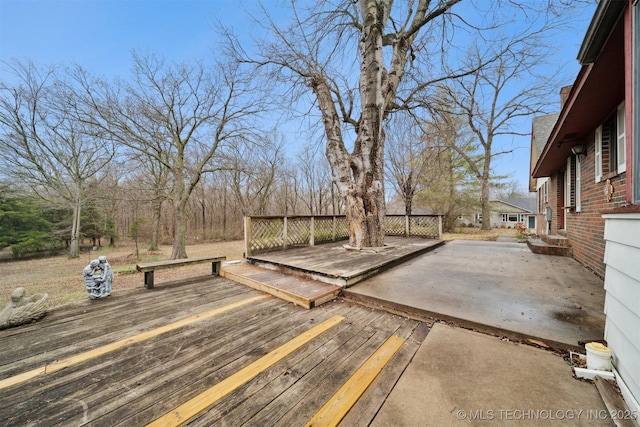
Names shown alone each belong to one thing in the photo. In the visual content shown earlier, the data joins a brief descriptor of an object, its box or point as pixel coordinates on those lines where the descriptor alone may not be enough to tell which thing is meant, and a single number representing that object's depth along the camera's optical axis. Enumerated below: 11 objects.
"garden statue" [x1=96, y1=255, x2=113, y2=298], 3.35
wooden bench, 3.77
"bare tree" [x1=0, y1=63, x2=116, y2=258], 8.64
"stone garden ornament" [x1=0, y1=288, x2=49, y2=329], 2.57
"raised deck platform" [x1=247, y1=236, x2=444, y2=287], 3.76
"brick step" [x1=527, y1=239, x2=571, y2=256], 5.55
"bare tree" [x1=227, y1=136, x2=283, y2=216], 17.86
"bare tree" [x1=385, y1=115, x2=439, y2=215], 15.48
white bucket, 1.58
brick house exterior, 1.34
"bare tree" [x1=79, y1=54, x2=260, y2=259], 8.57
